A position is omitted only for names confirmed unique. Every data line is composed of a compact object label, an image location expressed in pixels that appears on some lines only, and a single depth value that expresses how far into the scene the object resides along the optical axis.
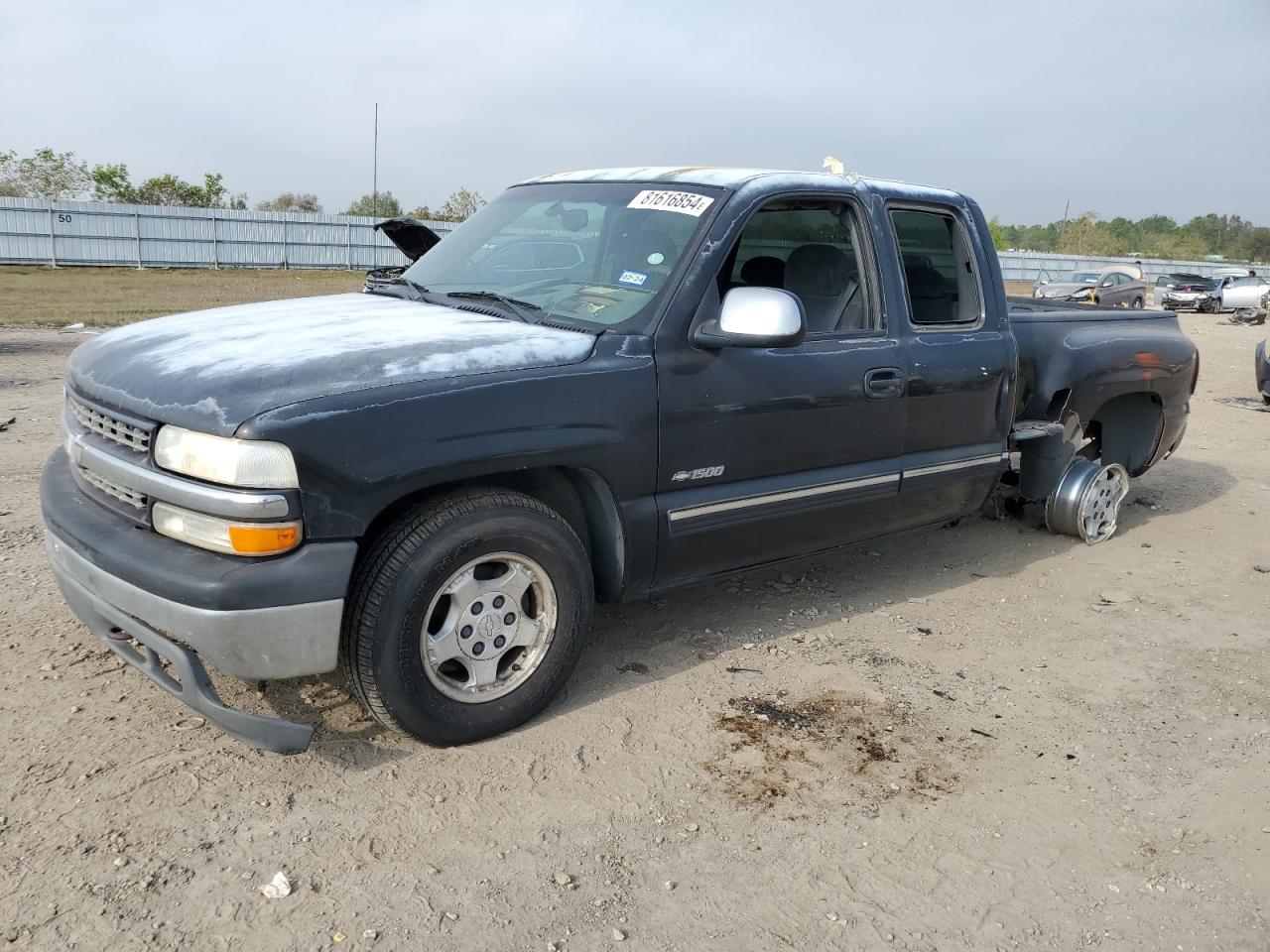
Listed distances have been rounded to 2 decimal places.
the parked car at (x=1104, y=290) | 25.00
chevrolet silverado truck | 2.85
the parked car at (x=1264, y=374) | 11.34
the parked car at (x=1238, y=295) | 30.72
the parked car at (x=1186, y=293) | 31.89
